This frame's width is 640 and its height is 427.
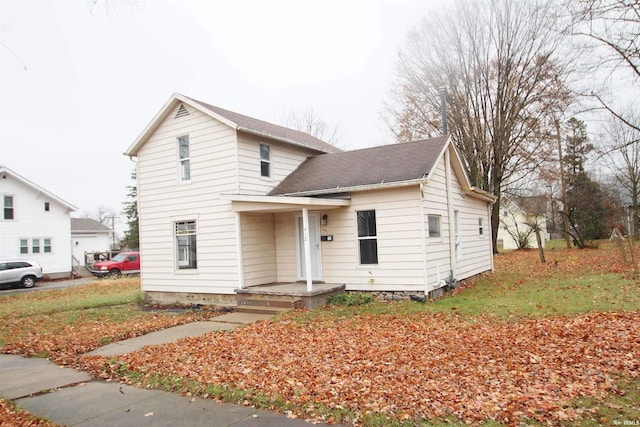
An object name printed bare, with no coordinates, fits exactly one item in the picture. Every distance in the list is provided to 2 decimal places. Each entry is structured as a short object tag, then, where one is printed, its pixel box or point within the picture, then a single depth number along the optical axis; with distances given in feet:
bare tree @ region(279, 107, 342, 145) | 128.47
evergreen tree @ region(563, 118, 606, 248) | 108.58
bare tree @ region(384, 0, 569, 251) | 74.84
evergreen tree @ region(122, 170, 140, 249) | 138.21
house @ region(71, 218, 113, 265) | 120.88
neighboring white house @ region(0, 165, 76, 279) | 88.74
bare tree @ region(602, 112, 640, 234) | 95.42
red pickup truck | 91.45
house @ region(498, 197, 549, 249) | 108.68
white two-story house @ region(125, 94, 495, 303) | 37.60
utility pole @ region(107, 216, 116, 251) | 222.09
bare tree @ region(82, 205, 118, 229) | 246.68
